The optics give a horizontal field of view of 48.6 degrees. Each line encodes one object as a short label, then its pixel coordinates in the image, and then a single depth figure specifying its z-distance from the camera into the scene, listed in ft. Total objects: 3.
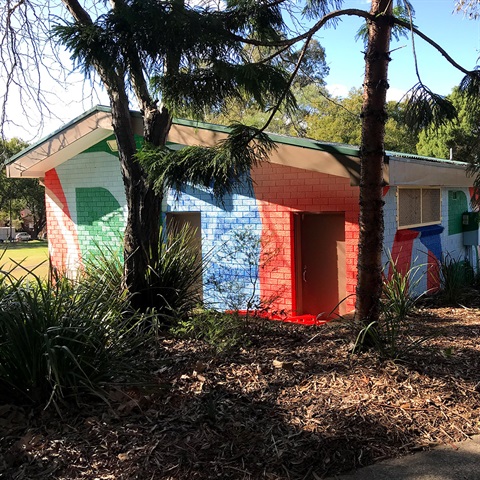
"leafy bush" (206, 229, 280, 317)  32.24
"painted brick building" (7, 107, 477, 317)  29.91
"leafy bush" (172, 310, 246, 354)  17.64
